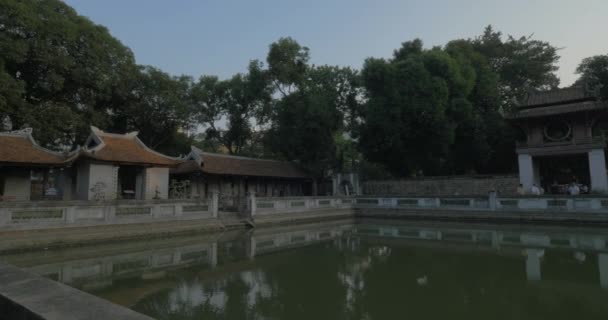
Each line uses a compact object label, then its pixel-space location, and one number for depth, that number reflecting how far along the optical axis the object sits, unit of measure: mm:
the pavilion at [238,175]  19808
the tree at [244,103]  25062
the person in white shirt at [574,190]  16220
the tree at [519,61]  25750
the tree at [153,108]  22891
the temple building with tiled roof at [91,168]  12273
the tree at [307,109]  22656
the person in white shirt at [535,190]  17300
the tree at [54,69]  15453
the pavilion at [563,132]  18031
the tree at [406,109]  19969
